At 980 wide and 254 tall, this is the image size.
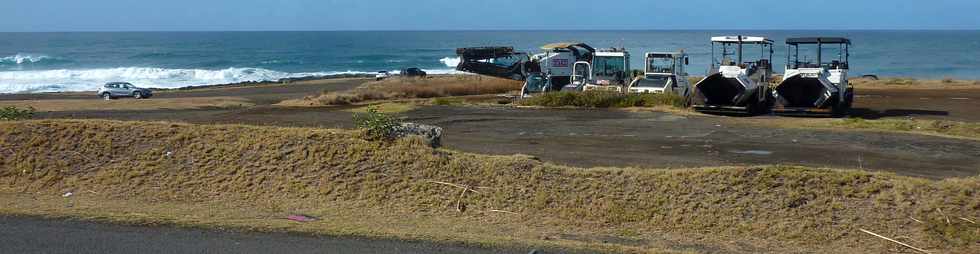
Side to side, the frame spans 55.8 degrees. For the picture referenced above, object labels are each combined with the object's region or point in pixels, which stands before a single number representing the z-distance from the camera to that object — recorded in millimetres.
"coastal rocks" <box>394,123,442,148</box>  13758
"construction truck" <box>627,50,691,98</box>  32344
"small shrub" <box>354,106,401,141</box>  13586
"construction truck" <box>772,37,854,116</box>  26438
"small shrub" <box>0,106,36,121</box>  15961
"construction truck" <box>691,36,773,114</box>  26531
